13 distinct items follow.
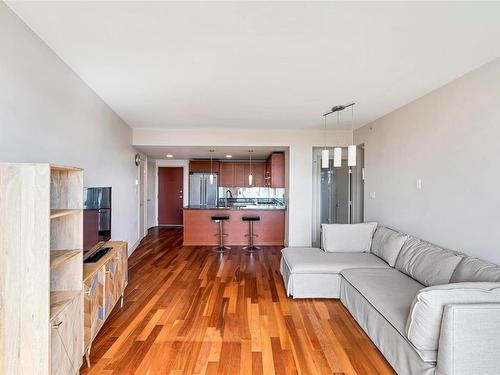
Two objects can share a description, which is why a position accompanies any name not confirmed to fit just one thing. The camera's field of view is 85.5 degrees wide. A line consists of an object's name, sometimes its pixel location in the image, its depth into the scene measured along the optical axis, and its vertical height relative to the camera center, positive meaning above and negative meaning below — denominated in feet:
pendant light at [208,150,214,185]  26.50 +1.12
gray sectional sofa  5.27 -2.94
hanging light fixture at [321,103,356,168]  11.25 +1.55
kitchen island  20.42 -2.78
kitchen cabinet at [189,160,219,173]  26.60 +2.31
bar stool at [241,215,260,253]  18.95 -3.34
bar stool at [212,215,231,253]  19.01 -3.24
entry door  28.45 -0.39
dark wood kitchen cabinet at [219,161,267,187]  26.58 +1.62
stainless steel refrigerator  26.50 +0.24
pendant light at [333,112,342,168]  11.68 +1.42
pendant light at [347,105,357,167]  11.23 +1.44
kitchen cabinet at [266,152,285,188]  21.08 +1.60
